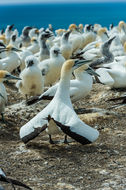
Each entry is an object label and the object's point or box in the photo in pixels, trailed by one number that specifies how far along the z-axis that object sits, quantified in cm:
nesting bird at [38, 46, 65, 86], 961
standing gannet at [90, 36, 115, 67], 1052
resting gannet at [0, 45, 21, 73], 1106
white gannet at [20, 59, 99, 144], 508
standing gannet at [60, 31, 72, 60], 1309
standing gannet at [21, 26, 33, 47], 1755
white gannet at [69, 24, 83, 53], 1521
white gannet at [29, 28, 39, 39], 1784
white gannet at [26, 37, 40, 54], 1448
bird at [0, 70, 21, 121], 675
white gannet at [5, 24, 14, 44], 1961
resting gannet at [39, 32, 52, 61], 1170
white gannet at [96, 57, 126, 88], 823
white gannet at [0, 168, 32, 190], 351
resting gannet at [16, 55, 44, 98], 829
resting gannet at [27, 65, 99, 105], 714
